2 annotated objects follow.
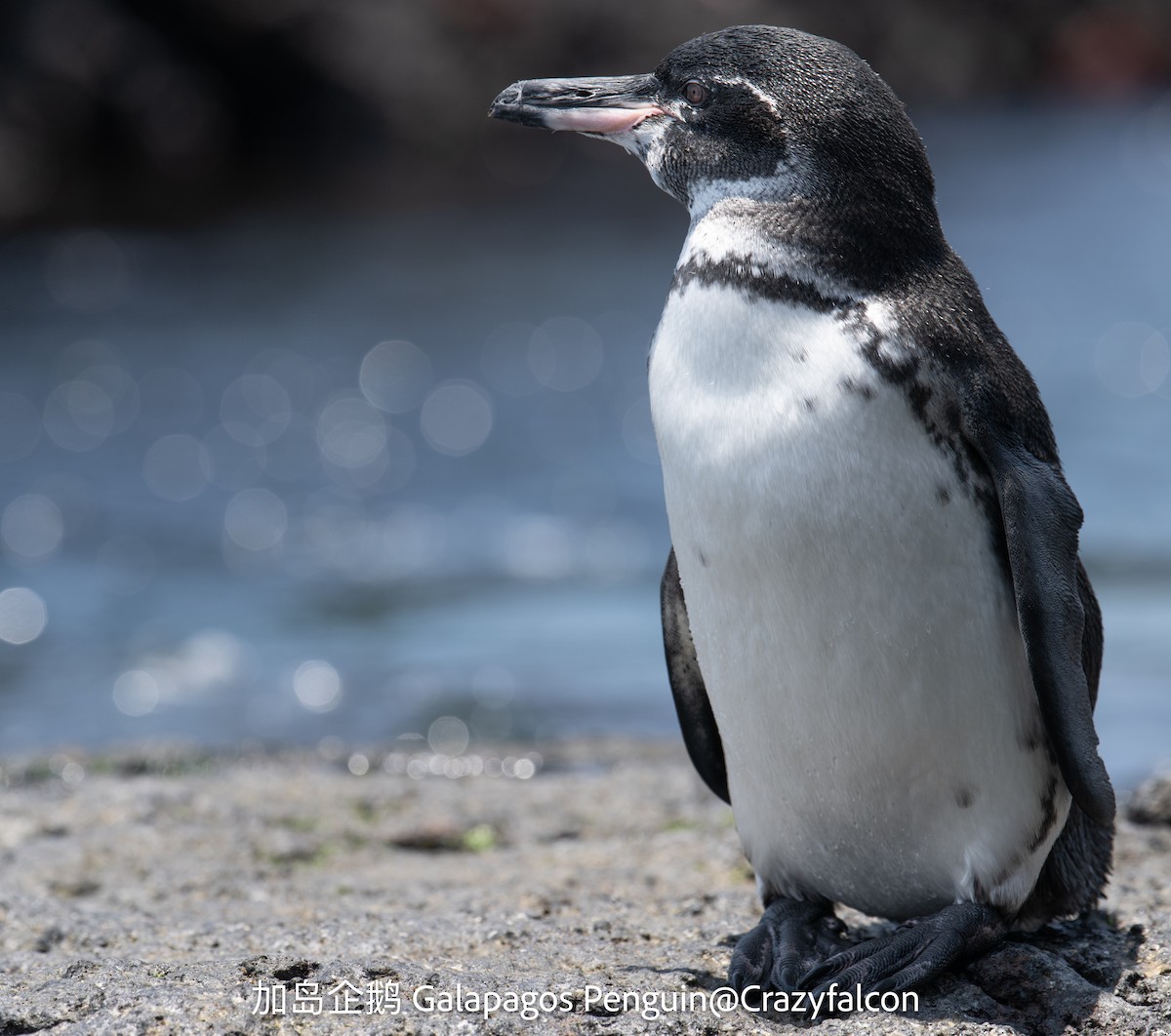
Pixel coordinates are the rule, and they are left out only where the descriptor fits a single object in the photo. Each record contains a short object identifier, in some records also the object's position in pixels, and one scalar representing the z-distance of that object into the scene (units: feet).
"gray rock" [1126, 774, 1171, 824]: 26.61
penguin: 17.10
